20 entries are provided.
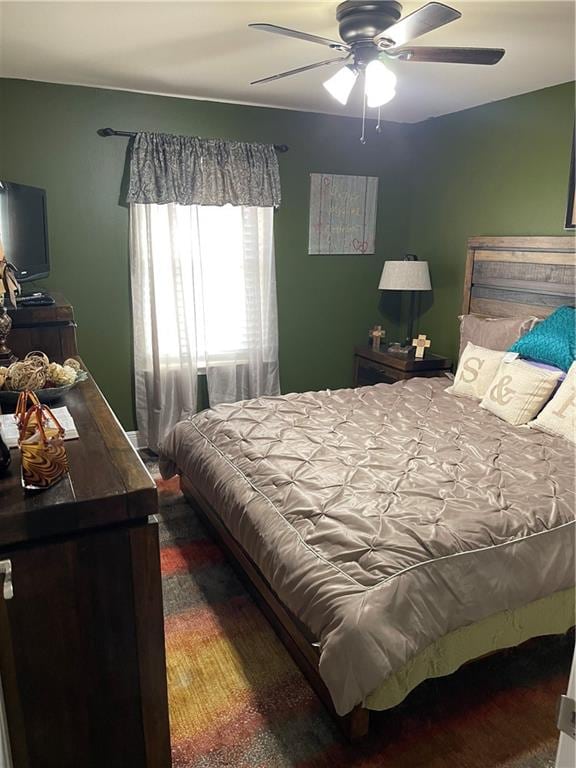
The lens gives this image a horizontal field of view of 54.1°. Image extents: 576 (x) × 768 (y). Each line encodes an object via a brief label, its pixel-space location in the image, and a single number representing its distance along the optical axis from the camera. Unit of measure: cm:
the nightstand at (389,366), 420
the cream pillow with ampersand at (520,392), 301
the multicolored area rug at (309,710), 177
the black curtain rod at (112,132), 361
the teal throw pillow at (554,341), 311
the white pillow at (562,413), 279
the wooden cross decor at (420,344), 424
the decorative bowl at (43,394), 174
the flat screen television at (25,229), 266
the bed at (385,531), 170
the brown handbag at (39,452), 122
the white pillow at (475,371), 342
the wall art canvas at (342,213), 439
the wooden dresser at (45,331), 246
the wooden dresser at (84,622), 119
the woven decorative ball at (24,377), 177
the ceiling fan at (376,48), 208
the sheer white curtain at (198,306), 391
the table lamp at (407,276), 420
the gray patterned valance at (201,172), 372
